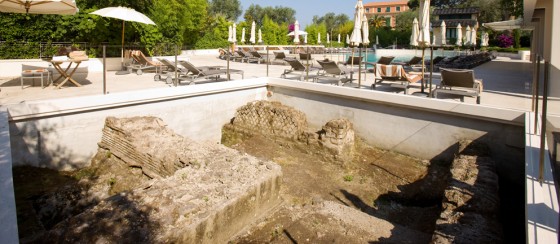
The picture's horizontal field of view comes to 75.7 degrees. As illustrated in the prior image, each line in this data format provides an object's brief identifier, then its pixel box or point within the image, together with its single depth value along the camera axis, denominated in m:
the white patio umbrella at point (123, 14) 12.27
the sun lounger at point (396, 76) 9.61
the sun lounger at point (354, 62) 14.87
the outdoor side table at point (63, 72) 9.46
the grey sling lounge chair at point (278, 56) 18.84
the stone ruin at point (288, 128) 8.26
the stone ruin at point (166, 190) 3.83
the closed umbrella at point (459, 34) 23.82
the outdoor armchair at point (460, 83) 8.03
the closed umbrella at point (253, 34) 20.94
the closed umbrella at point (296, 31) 16.13
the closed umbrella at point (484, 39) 30.27
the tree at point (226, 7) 71.44
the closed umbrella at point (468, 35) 27.86
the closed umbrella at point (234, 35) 20.07
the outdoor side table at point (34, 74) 9.41
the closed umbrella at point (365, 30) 12.45
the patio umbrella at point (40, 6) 9.09
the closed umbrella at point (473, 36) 26.77
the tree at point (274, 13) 74.88
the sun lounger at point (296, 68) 12.26
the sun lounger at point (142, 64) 12.98
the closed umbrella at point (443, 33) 19.39
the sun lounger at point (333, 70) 11.09
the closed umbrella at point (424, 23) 9.43
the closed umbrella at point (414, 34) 12.32
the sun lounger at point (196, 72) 10.59
